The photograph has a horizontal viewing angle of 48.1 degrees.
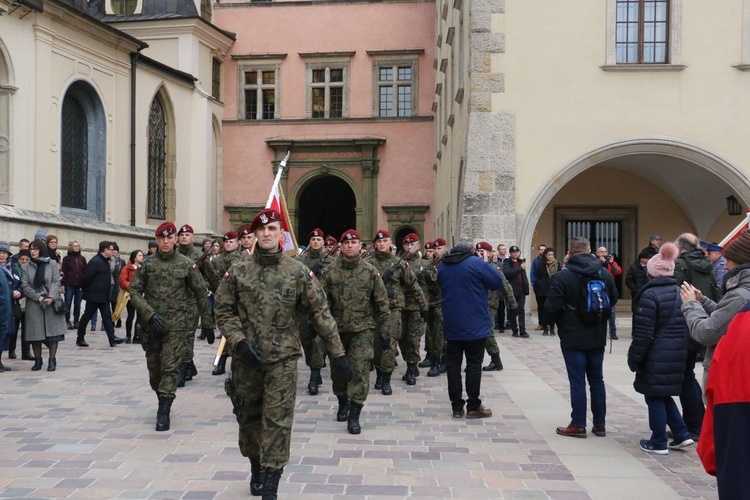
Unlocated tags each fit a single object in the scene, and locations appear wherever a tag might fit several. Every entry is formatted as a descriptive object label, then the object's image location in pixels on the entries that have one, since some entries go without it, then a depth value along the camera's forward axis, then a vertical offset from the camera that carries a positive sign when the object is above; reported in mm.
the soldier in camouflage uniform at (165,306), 7664 -723
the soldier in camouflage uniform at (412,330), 10516 -1269
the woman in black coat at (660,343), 6594 -850
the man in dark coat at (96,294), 14219 -1096
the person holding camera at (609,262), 15570 -518
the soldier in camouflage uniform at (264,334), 5281 -657
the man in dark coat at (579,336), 7262 -879
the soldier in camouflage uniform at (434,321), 11445 -1221
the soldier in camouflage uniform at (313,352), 9595 -1406
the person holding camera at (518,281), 16234 -922
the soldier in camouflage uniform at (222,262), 11680 -438
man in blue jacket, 8086 -860
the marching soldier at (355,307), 8016 -738
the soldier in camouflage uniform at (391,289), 9602 -688
